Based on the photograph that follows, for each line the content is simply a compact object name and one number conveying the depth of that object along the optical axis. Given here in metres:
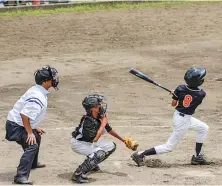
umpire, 17.94
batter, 19.64
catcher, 18.39
